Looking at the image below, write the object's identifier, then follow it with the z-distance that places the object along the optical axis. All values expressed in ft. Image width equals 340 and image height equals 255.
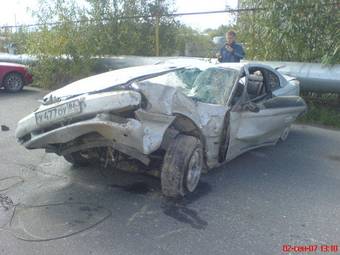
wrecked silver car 11.81
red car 36.68
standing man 25.34
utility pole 37.81
